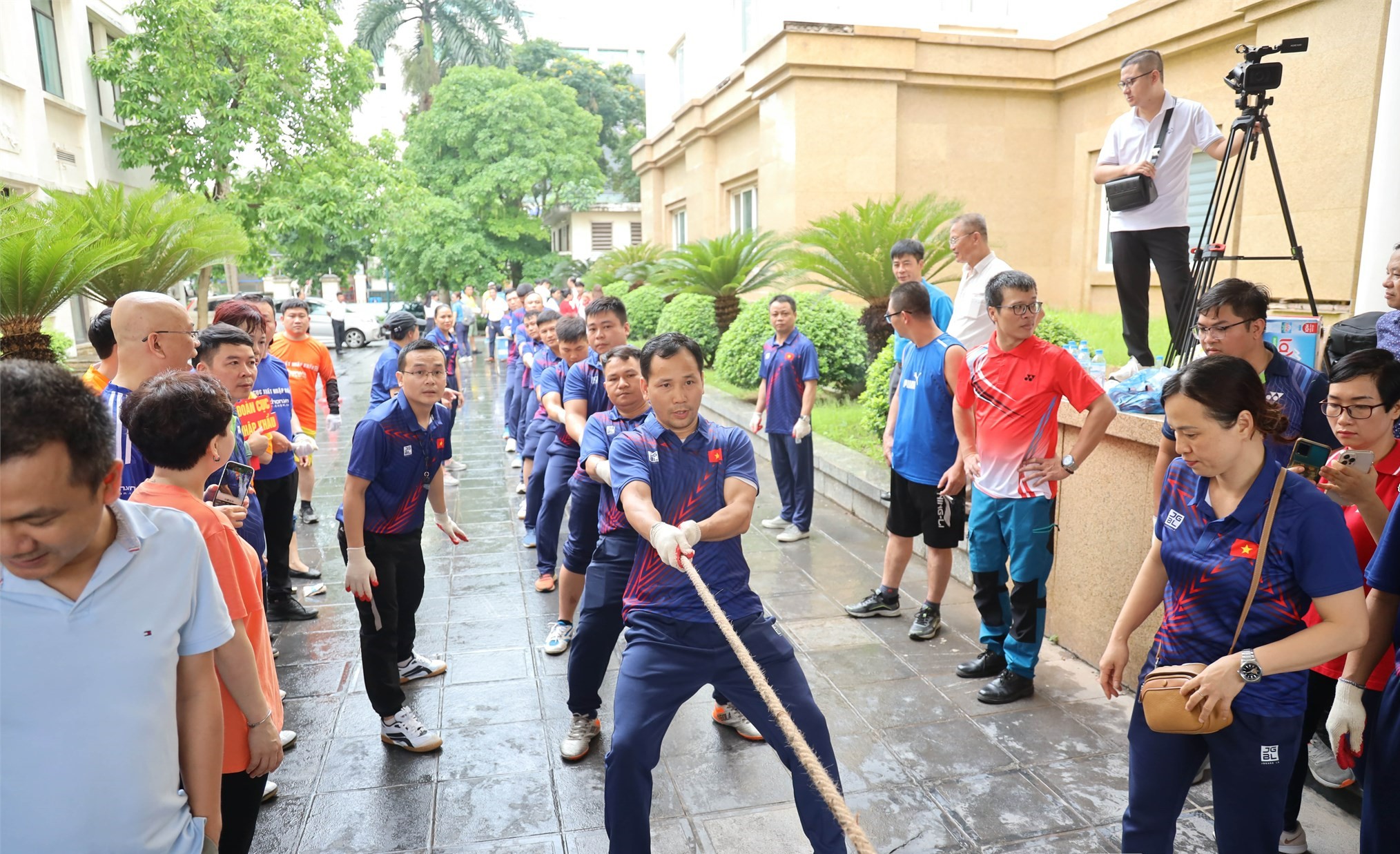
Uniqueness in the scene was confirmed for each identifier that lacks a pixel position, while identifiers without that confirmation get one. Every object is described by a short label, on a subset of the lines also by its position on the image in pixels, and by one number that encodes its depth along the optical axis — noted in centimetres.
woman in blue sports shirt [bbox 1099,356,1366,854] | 239
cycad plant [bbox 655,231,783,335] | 1374
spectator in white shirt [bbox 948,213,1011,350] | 576
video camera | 533
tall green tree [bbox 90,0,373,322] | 1576
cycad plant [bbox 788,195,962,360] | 1084
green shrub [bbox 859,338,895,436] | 800
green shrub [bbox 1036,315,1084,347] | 718
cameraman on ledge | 583
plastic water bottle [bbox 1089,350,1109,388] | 542
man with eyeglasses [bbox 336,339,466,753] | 388
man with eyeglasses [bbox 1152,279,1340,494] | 345
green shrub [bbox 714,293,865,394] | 1087
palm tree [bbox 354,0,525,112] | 3403
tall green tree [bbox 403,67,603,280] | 2945
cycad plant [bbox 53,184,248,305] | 786
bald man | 355
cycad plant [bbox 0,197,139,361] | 522
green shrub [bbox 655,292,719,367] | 1438
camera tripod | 531
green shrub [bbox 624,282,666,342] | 1744
